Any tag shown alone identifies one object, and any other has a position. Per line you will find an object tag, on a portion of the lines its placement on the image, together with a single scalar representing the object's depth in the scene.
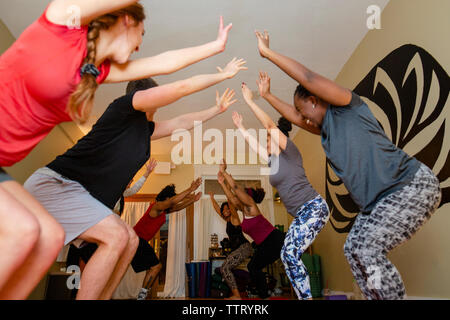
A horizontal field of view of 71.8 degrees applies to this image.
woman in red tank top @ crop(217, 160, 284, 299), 3.25
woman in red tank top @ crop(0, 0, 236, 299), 0.84
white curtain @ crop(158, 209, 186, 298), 5.27
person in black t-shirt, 1.31
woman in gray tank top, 1.81
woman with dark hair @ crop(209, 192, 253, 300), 4.02
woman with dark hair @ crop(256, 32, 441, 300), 1.30
